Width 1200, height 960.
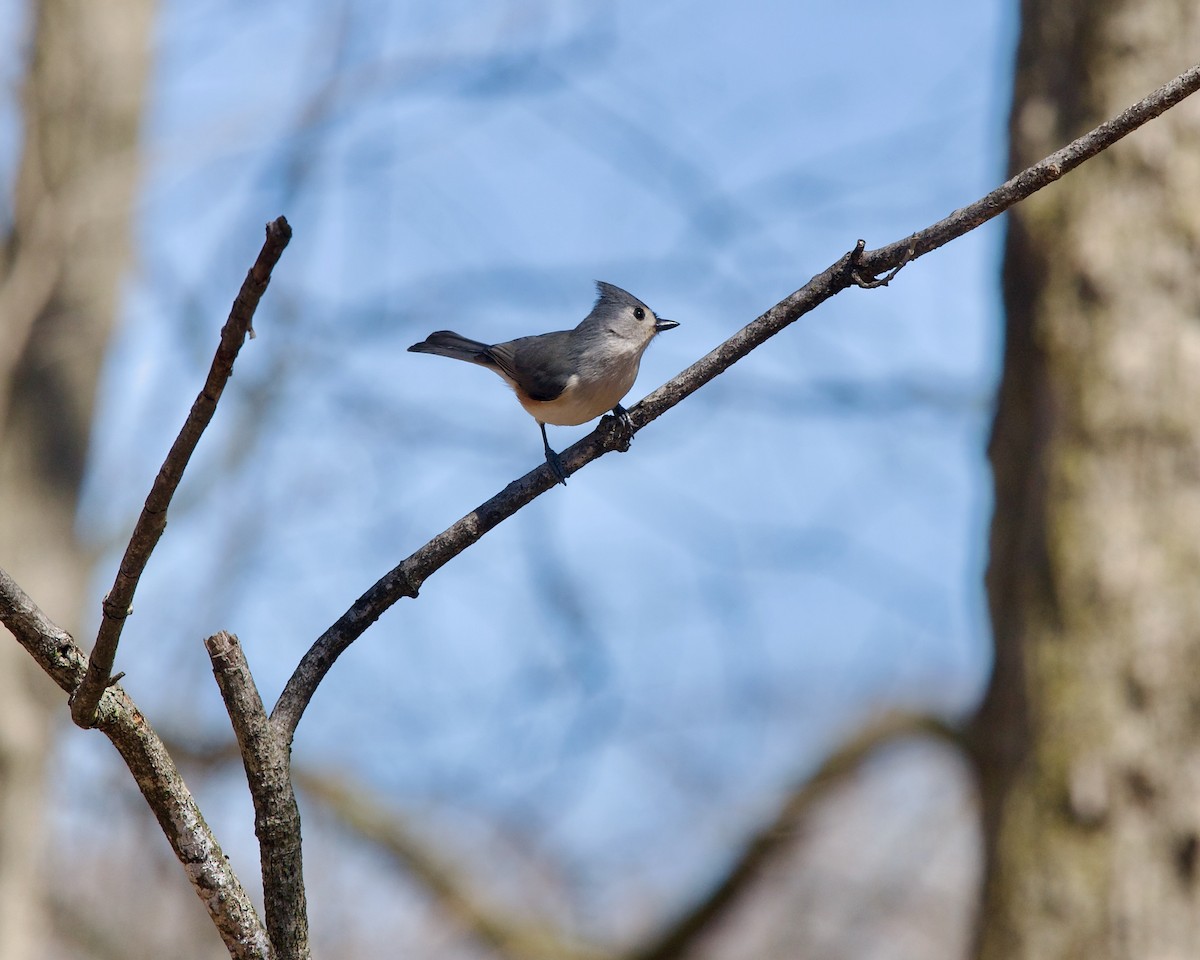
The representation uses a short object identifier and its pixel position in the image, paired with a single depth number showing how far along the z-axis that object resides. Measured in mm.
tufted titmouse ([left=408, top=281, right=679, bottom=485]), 12191
